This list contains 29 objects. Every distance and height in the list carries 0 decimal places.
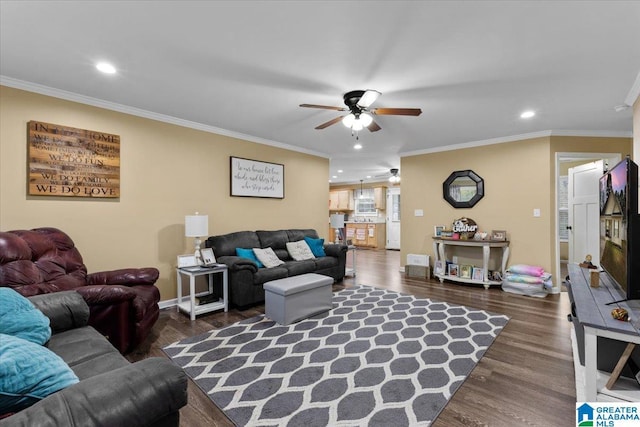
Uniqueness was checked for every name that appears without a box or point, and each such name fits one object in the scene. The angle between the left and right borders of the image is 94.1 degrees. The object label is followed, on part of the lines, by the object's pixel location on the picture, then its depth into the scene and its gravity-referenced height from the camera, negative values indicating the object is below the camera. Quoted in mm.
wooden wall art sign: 2900 +565
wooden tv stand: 1597 -657
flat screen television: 1868 -116
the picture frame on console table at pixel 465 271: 4898 -962
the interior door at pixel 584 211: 4863 +26
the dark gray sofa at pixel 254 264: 3666 -704
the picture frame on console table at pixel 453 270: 5043 -963
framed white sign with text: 4616 +593
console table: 4688 -636
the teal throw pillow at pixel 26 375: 929 -536
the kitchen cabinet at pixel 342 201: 10742 +484
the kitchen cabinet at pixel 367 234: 9805 -692
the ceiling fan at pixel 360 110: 2854 +1042
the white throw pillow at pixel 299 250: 4746 -588
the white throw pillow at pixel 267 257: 4145 -609
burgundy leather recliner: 2312 -563
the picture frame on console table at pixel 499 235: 4774 -357
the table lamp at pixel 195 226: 3639 -136
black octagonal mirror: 5137 +435
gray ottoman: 3182 -938
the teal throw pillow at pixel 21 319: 1505 -545
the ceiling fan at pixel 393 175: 7866 +1117
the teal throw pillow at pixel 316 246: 5035 -543
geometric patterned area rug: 1824 -1193
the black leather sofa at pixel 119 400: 834 -570
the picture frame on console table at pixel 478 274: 4788 -990
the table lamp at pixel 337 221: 5996 -141
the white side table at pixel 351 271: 5372 -1129
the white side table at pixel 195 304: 3353 -1031
